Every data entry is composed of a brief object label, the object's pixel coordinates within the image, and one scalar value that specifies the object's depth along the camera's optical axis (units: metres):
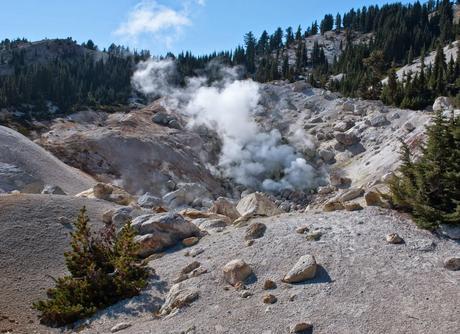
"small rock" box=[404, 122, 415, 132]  43.03
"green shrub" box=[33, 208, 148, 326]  13.95
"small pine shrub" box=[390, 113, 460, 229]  15.27
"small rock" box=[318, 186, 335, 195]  40.16
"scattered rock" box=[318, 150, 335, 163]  51.00
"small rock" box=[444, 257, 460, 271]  13.14
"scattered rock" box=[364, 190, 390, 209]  17.83
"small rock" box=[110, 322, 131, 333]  12.83
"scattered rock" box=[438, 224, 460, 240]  14.82
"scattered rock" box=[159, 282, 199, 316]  13.21
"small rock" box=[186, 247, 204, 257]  17.00
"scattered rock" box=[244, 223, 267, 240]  16.80
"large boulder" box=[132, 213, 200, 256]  18.45
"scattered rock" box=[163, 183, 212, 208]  31.89
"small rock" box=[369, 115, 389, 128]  50.92
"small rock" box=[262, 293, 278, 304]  12.42
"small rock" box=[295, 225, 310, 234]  16.28
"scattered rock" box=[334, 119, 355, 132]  55.32
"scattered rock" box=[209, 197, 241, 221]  23.88
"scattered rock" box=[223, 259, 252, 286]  13.92
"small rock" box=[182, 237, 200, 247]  18.42
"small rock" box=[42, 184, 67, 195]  26.85
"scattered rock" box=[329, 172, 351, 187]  40.51
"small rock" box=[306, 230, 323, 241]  15.58
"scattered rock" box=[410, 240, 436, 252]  14.27
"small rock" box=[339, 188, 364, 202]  21.75
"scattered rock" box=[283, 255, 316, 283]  13.29
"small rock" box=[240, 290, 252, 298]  12.99
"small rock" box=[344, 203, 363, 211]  17.75
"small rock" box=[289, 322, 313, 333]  10.99
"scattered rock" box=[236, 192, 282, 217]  21.54
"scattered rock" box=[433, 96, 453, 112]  47.66
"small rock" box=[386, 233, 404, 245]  14.70
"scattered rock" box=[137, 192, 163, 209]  26.96
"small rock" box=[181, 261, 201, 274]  15.59
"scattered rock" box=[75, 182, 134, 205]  26.02
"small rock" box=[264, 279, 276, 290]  13.27
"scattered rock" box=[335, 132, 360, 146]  51.34
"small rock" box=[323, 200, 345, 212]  18.62
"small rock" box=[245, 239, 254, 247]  16.20
